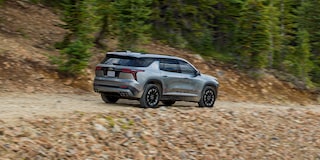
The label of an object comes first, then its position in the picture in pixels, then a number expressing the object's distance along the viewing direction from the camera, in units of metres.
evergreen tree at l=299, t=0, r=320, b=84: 29.69
